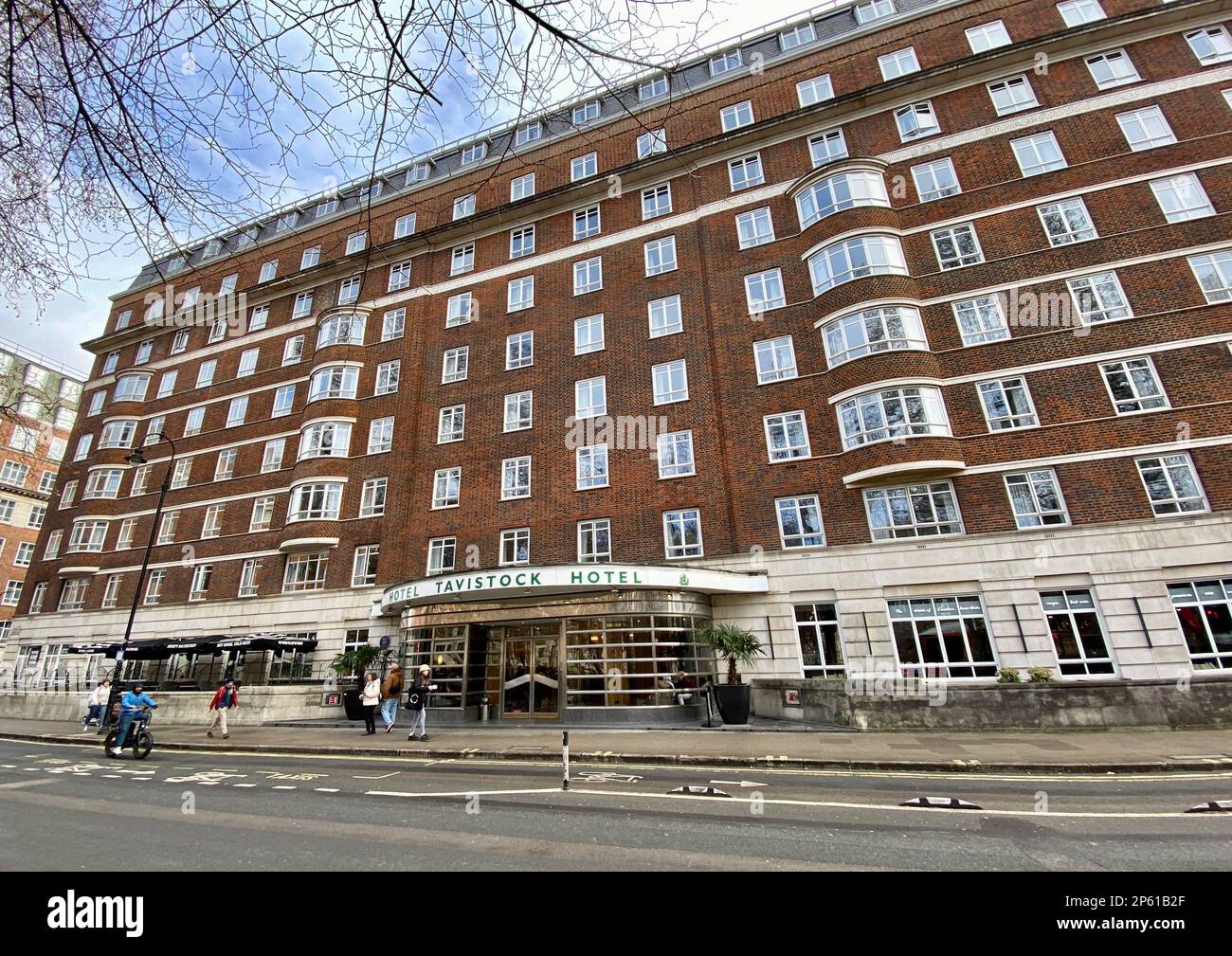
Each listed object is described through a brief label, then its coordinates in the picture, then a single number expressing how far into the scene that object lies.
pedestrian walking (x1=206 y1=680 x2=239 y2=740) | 17.78
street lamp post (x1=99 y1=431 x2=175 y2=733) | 19.89
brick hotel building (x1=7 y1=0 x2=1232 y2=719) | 17.69
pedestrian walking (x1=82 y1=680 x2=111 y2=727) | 20.53
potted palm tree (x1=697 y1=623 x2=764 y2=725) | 16.58
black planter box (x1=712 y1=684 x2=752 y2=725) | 16.56
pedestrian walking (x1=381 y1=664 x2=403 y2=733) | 18.73
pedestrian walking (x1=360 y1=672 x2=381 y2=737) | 17.47
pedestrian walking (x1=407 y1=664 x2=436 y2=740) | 15.89
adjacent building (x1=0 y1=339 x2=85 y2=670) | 43.94
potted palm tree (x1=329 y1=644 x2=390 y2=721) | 22.08
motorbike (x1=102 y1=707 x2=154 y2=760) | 14.41
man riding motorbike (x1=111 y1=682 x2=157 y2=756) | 14.37
